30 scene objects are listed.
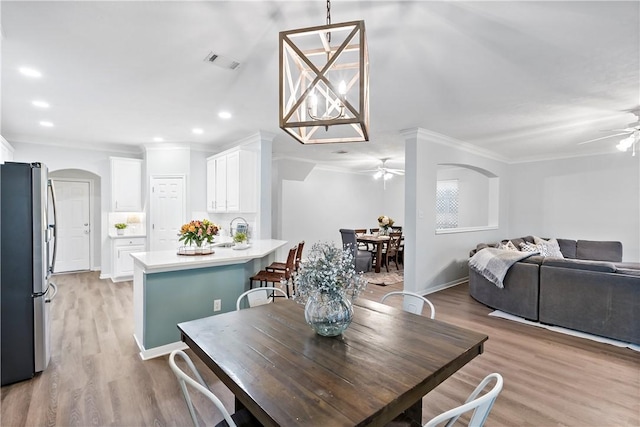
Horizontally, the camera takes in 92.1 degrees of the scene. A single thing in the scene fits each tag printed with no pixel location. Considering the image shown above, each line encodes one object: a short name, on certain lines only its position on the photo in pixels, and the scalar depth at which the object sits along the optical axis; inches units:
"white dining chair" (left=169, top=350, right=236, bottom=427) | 41.3
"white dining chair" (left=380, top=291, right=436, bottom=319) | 85.6
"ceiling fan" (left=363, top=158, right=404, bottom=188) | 279.8
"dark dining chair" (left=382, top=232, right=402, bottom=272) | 266.5
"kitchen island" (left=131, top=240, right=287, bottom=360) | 111.8
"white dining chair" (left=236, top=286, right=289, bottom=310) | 95.3
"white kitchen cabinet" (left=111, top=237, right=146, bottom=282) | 225.4
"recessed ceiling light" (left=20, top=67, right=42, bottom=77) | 105.3
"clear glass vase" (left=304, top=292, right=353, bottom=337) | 58.0
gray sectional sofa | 125.0
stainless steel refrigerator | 94.7
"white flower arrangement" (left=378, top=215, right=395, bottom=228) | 292.4
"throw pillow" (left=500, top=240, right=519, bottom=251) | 201.2
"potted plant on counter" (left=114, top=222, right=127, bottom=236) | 235.4
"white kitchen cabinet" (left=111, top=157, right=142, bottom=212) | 231.8
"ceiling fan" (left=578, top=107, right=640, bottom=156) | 145.0
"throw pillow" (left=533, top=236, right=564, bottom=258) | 220.7
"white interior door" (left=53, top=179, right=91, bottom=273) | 252.4
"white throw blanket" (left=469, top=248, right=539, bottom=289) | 158.4
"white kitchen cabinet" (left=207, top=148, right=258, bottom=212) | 186.2
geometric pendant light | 49.1
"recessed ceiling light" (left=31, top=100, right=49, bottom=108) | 138.3
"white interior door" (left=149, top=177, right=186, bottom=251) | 223.9
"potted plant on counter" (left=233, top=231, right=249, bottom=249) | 151.8
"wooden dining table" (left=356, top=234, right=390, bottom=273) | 257.9
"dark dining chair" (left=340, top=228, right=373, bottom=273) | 251.6
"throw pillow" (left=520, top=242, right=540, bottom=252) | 213.4
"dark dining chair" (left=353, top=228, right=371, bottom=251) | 319.1
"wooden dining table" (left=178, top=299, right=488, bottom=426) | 39.4
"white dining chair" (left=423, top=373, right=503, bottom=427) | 39.1
